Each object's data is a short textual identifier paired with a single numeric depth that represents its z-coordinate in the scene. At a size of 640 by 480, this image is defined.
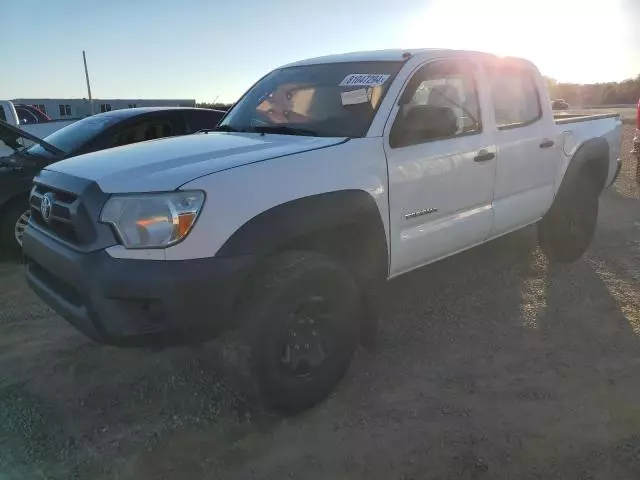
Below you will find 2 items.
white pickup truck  2.56
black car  5.50
